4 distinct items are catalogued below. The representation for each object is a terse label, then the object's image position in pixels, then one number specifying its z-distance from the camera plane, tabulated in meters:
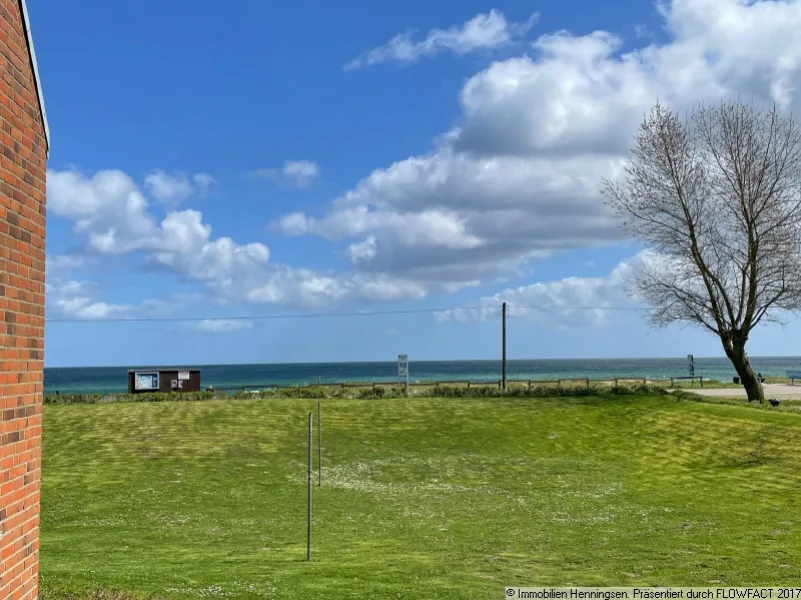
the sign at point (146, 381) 50.69
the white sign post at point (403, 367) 43.72
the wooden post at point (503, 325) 51.96
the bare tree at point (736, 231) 34.88
